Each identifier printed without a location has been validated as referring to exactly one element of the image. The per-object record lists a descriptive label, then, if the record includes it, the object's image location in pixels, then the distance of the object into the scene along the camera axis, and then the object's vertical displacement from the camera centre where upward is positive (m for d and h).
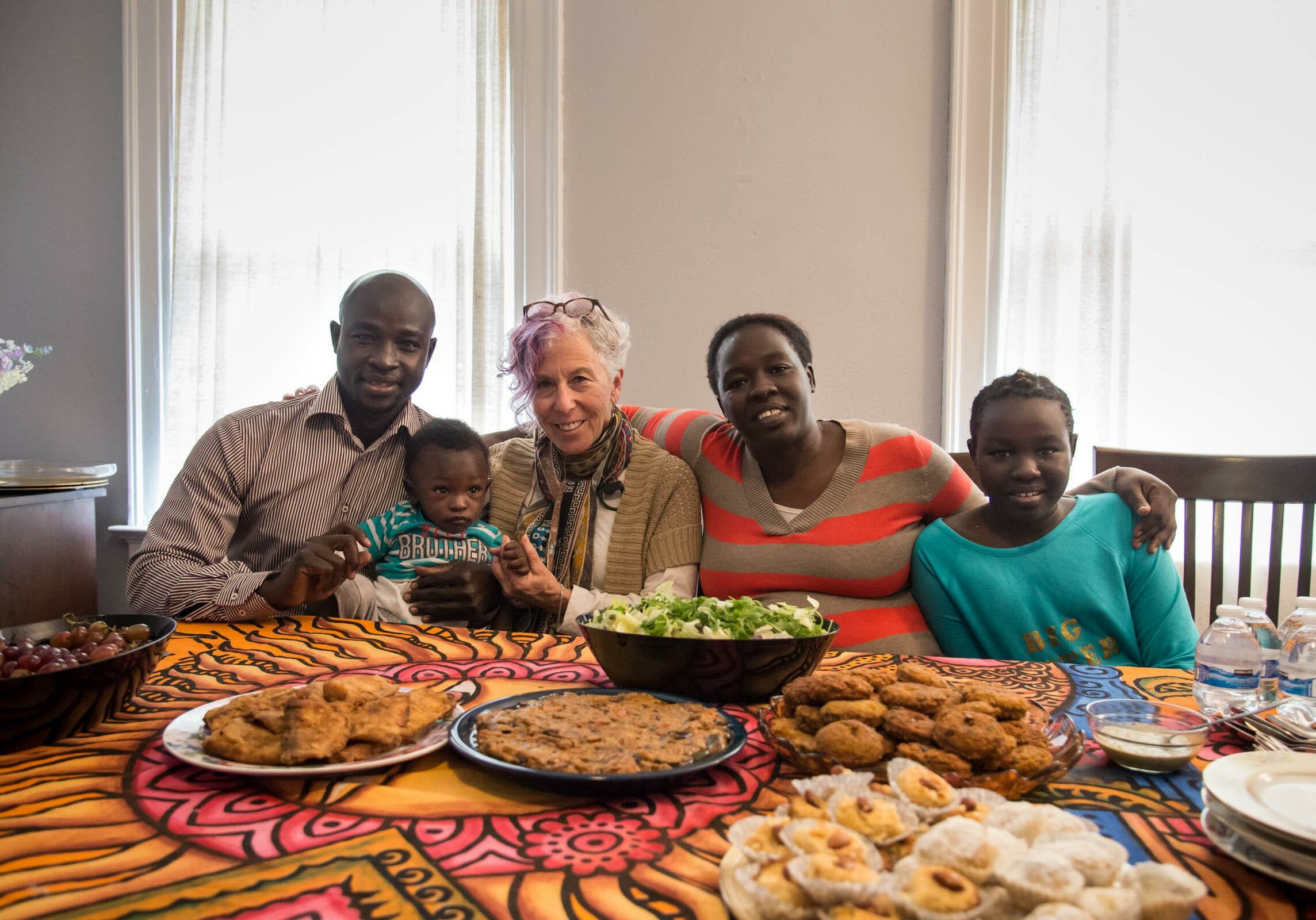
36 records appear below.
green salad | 1.22 -0.29
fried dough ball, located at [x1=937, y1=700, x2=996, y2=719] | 0.93 -0.32
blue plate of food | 0.87 -0.36
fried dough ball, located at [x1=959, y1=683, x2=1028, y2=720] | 0.97 -0.32
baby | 2.11 -0.24
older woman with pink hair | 2.10 -0.15
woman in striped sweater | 2.00 -0.17
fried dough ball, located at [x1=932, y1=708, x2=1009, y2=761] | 0.87 -0.32
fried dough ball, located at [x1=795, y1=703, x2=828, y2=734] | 0.97 -0.34
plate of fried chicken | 0.91 -0.36
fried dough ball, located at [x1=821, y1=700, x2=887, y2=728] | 0.94 -0.32
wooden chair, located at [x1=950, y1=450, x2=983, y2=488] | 2.57 -0.10
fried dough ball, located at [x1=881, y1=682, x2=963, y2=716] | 0.96 -0.31
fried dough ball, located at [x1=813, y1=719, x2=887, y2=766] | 0.88 -0.34
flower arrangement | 3.17 +0.24
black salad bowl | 1.16 -0.33
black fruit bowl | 0.95 -0.33
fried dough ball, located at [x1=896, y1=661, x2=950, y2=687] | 1.04 -0.31
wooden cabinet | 3.14 -0.54
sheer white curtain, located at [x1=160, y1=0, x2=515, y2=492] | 3.69 +1.08
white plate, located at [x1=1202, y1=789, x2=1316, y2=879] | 0.71 -0.36
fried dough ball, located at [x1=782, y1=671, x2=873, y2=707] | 0.98 -0.31
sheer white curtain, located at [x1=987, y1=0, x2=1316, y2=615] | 3.17 +0.85
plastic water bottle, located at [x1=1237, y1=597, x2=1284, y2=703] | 1.16 -0.31
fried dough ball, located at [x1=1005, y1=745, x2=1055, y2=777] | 0.86 -0.35
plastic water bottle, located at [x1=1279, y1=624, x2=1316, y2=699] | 1.19 -0.34
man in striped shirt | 1.98 -0.12
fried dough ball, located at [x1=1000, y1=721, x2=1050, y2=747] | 0.93 -0.34
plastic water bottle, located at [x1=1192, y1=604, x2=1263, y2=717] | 1.16 -0.33
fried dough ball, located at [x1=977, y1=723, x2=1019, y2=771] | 0.87 -0.34
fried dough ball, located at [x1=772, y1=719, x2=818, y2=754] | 0.93 -0.36
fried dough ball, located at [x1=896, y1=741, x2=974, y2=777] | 0.86 -0.35
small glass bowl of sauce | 0.96 -0.36
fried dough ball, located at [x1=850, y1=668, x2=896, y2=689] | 1.04 -0.32
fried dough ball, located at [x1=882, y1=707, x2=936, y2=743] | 0.90 -0.33
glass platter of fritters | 0.87 -0.34
